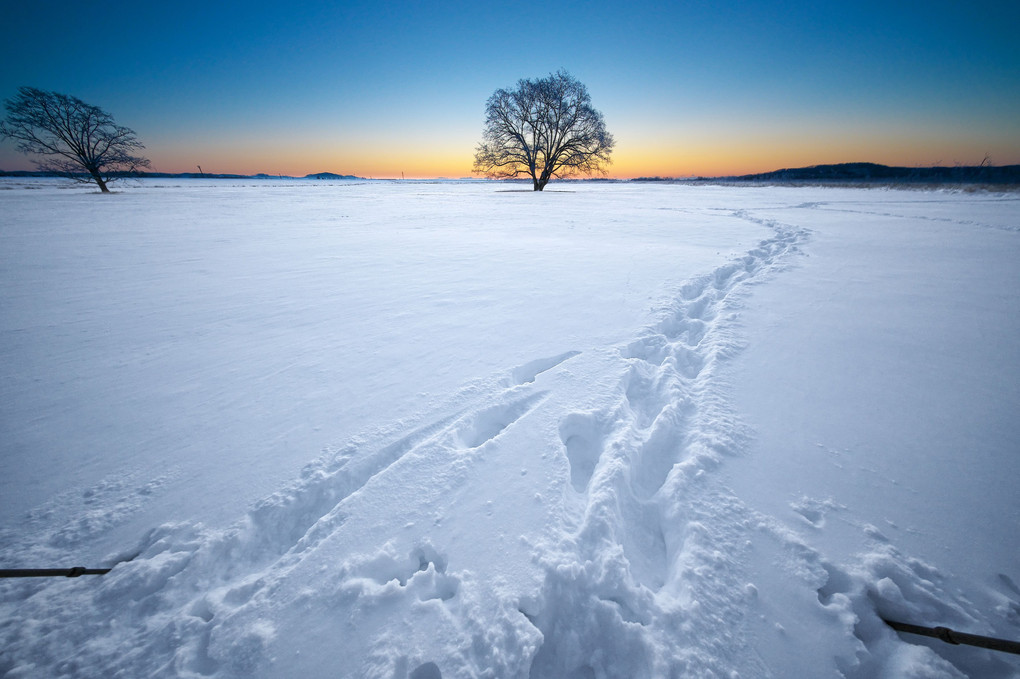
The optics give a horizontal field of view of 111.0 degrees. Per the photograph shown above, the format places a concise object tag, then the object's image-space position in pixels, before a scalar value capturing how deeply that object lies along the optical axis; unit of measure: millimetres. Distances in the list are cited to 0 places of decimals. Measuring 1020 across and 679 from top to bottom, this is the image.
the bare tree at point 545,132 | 24516
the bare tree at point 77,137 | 19312
